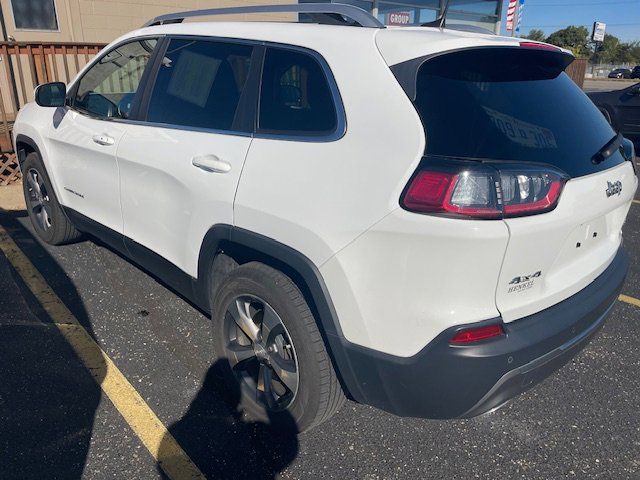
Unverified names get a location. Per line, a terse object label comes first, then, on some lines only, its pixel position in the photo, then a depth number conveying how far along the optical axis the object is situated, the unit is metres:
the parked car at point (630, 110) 10.02
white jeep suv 1.82
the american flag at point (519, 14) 16.55
